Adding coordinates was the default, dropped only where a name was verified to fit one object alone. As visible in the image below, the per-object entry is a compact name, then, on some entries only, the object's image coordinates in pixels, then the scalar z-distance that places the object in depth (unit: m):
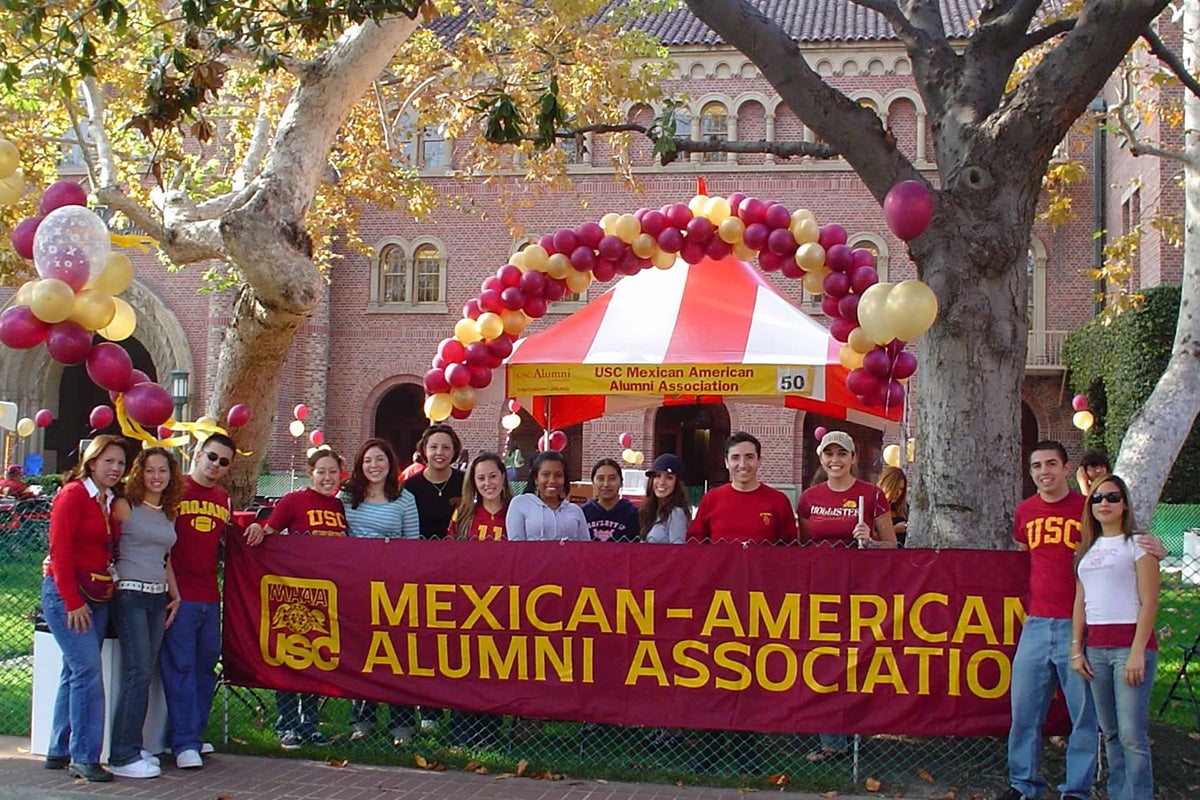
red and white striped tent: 9.40
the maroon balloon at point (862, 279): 8.79
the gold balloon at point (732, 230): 9.33
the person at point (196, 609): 6.31
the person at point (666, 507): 7.15
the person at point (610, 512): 7.33
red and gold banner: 6.10
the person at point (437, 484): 7.48
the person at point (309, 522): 6.79
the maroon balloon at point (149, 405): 5.81
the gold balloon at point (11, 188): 6.80
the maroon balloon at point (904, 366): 7.98
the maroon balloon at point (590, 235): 9.57
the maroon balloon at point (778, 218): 9.16
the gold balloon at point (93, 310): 5.88
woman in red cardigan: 5.88
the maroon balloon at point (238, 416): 11.70
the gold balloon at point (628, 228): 9.47
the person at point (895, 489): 9.06
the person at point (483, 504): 6.98
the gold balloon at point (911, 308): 6.33
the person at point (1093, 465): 6.83
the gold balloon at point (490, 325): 9.46
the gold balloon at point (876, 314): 6.55
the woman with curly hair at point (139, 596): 6.07
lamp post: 23.50
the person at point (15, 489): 17.84
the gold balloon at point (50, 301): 5.68
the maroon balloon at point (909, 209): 6.16
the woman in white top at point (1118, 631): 5.25
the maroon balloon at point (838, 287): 8.85
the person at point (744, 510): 6.58
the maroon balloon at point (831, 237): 8.95
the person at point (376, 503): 7.01
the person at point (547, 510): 6.78
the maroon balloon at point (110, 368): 5.86
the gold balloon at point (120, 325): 6.37
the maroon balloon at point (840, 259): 8.86
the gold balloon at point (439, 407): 9.43
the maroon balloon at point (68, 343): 5.79
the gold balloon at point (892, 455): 13.61
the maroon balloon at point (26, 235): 6.21
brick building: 26.48
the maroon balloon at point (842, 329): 8.62
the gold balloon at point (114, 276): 6.12
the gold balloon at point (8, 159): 6.69
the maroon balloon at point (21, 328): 5.69
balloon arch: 8.93
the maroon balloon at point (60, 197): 6.41
